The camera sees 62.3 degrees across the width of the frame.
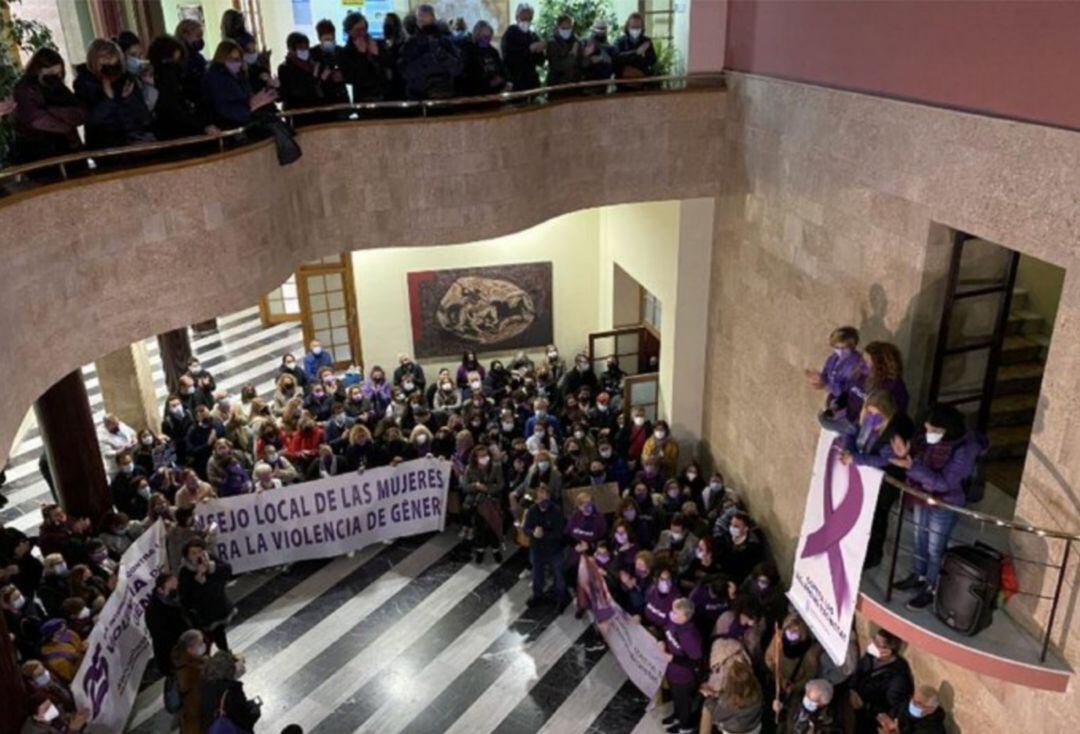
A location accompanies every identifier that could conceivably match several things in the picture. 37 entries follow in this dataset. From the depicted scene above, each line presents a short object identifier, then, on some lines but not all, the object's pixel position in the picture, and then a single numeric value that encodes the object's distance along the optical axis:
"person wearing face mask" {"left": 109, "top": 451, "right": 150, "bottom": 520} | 11.38
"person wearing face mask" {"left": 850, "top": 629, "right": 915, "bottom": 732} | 7.87
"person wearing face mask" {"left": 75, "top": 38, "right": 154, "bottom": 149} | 7.61
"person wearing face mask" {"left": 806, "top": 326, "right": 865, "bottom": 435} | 7.78
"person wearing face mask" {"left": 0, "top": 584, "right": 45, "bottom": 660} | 8.43
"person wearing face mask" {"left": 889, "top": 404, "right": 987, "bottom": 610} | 6.59
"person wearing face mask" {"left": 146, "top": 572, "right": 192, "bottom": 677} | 8.77
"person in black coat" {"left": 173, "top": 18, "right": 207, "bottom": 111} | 8.53
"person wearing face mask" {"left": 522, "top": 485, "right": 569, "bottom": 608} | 10.71
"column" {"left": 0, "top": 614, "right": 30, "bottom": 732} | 7.50
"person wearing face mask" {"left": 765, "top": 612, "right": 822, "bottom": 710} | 8.62
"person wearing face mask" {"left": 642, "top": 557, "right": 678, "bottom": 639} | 9.26
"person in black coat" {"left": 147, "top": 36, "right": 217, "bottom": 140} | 8.12
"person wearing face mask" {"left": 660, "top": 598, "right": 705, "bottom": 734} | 8.91
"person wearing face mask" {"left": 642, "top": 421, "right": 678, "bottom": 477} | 12.18
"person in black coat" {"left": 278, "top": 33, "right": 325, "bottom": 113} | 9.34
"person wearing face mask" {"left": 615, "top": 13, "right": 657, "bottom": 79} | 11.02
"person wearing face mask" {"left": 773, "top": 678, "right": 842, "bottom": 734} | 7.79
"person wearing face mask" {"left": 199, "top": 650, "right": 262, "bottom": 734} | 7.76
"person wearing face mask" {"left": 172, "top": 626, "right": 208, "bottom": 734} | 8.09
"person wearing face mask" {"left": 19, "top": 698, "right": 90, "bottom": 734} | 7.62
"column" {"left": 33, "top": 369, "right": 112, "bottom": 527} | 11.51
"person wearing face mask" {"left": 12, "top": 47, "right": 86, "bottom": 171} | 7.40
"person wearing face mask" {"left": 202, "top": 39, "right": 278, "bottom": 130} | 8.42
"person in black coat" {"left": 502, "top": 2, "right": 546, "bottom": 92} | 10.41
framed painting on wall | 16.20
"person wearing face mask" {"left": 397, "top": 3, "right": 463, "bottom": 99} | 9.77
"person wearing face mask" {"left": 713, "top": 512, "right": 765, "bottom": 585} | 10.20
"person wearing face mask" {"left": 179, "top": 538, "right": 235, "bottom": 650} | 9.30
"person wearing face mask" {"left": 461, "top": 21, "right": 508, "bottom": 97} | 10.16
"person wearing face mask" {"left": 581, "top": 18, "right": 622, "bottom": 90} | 10.88
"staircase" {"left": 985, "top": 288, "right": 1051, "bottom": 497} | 8.45
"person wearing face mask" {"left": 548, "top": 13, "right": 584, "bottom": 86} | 10.67
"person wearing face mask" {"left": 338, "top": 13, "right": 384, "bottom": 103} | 9.52
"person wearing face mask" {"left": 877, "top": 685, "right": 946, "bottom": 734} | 7.47
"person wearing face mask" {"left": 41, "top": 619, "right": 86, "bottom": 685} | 8.35
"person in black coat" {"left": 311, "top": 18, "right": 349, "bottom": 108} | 9.61
